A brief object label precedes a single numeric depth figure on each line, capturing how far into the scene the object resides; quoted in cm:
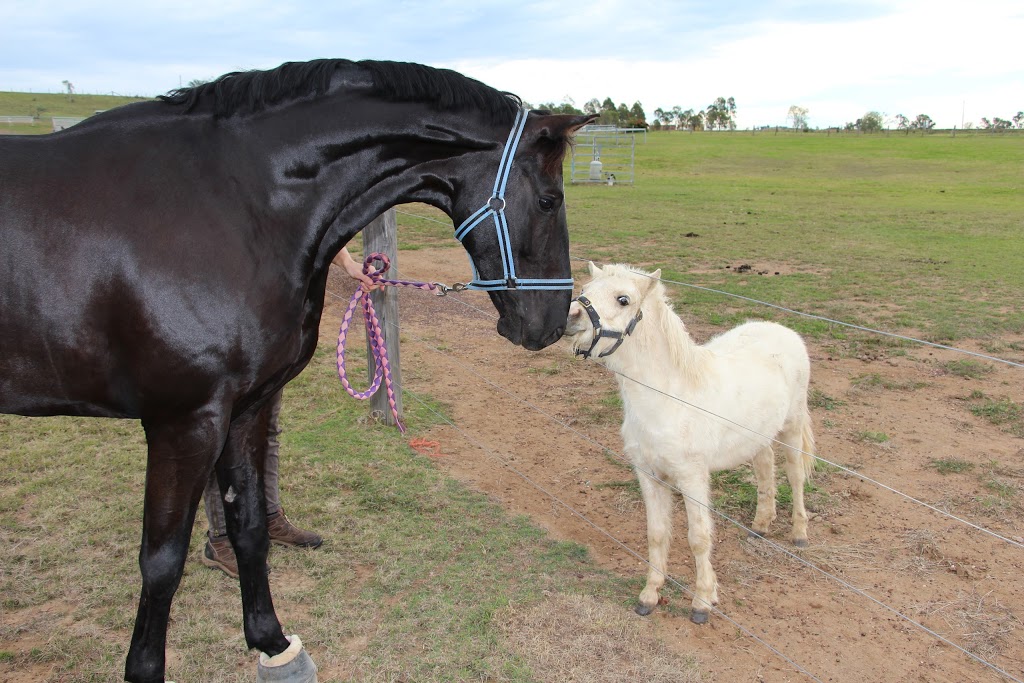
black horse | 214
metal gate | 2577
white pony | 362
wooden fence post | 550
